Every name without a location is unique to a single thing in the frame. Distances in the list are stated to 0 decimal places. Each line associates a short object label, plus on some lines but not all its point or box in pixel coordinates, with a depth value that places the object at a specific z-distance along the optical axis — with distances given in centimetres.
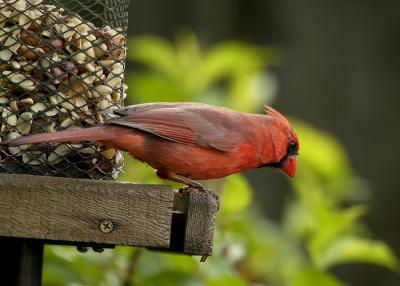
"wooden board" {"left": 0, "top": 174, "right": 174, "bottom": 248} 617
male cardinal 707
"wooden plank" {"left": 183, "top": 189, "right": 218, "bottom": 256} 648
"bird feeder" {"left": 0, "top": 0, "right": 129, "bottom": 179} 716
